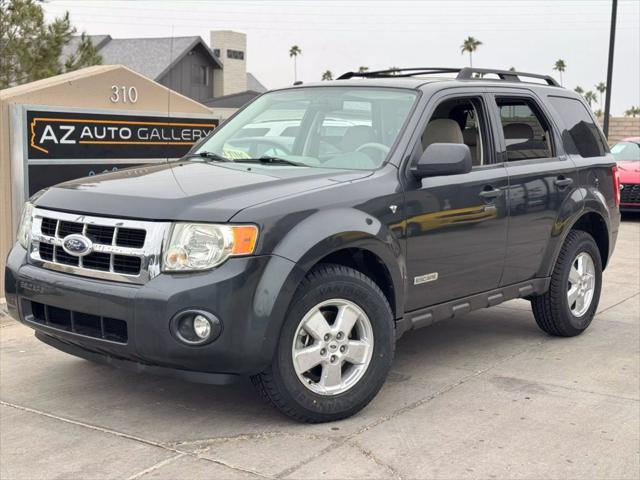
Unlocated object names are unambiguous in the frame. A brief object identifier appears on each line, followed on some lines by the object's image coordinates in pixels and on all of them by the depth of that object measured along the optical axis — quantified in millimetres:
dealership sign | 7496
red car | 15625
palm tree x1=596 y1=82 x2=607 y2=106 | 99956
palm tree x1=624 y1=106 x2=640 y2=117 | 82675
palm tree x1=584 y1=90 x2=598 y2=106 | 94625
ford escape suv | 4223
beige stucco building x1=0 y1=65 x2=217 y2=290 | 7355
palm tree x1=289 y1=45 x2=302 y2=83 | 111312
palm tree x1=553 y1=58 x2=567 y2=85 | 102531
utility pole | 28156
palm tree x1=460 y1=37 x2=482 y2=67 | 100125
